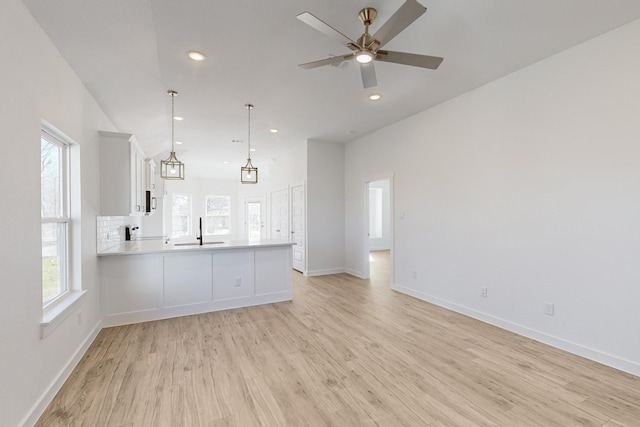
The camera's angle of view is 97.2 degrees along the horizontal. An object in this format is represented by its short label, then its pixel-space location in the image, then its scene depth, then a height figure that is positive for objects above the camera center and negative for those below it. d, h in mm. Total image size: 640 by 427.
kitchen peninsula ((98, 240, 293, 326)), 3496 -890
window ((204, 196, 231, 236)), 10226 -74
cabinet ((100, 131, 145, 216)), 3403 +497
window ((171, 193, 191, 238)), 9453 -61
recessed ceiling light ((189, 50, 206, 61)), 2768 +1580
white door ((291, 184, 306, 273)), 6340 -348
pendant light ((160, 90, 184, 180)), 3812 +612
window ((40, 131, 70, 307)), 2311 -24
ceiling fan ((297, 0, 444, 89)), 1783 +1241
